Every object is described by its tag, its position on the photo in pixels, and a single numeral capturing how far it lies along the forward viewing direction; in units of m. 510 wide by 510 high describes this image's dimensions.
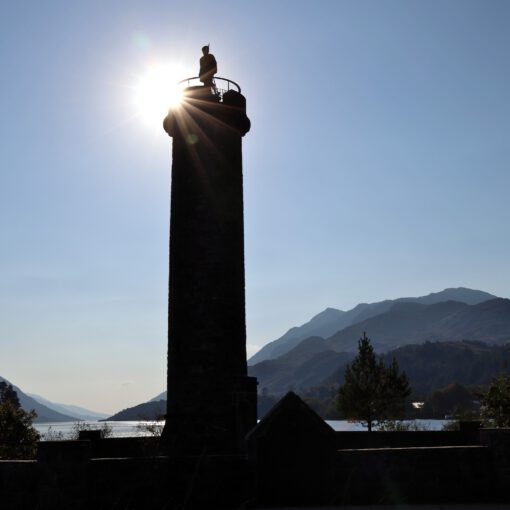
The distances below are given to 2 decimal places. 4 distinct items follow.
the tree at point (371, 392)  52.66
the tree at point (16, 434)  40.06
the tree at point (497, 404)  43.81
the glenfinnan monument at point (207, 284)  23.50
